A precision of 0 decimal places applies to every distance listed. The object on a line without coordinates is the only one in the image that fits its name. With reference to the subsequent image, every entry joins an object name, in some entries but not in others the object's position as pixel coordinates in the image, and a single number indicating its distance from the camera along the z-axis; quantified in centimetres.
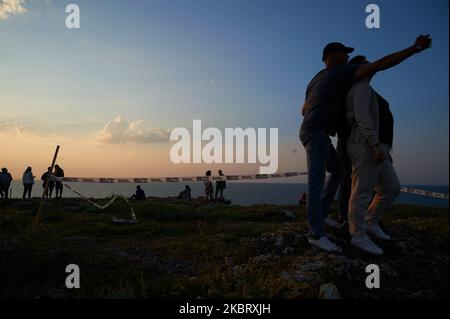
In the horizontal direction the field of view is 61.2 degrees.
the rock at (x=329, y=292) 353
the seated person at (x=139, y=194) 2188
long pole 956
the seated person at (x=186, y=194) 2259
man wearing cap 475
